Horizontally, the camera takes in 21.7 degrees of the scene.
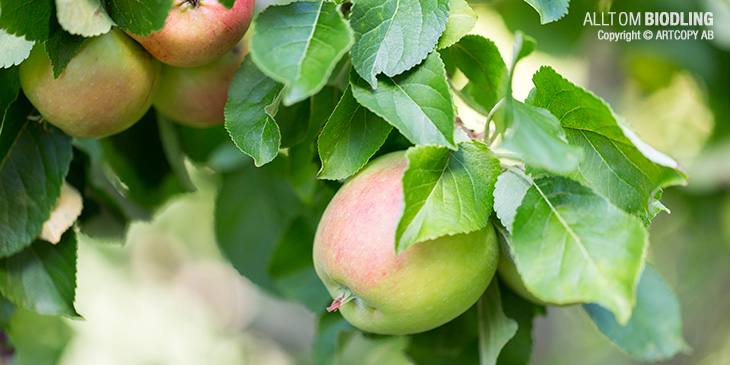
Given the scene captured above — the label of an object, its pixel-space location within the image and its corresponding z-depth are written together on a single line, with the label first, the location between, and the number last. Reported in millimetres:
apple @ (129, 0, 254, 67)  732
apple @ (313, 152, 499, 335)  727
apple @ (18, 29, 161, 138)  741
